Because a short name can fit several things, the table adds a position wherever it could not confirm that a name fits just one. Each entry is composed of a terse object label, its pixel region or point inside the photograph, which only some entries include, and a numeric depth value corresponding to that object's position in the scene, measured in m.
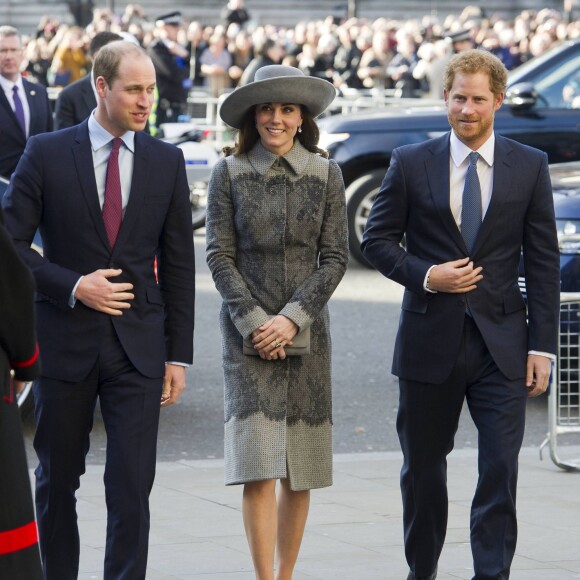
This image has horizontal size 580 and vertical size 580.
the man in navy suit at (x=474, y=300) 10.77
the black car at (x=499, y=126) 27.97
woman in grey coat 10.73
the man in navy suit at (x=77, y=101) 20.80
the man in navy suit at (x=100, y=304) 9.96
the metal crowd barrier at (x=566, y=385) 15.76
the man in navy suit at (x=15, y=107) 20.59
